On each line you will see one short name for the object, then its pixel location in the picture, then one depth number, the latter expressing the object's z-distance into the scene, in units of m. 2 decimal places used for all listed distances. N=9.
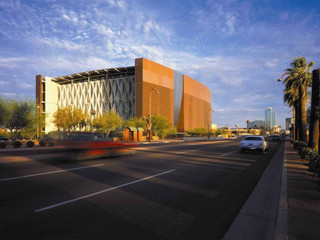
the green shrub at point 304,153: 13.21
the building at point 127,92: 76.69
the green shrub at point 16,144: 25.22
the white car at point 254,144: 19.88
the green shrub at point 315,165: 7.97
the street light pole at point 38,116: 36.84
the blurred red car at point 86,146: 12.75
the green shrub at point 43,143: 27.70
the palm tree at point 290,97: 27.63
